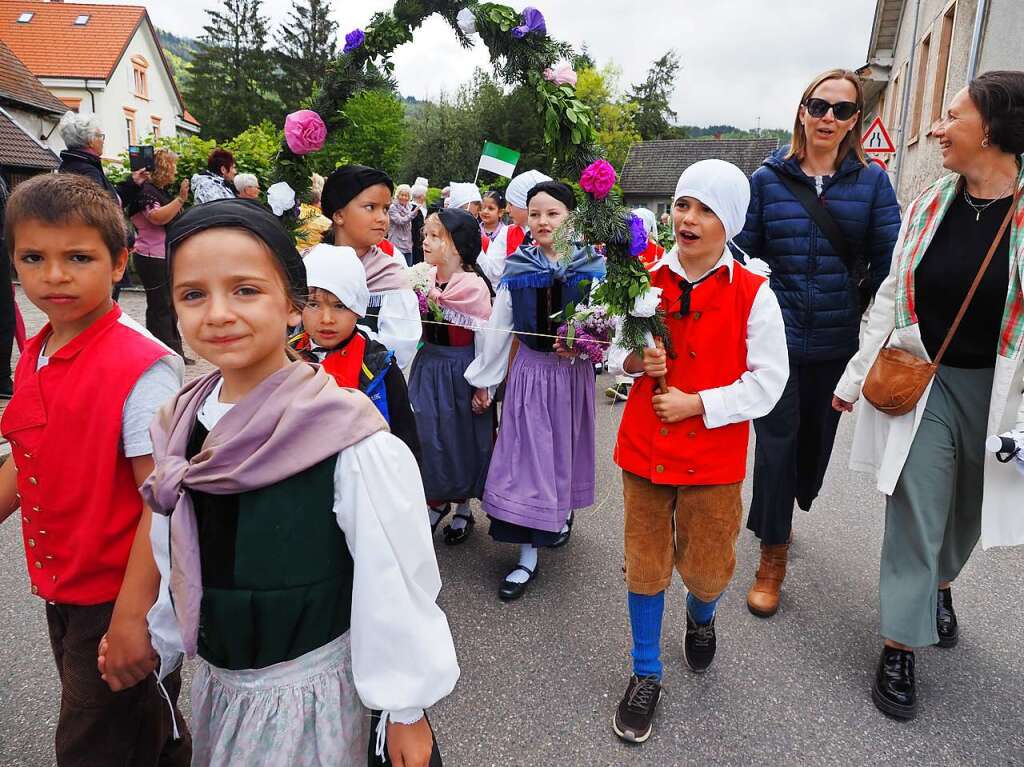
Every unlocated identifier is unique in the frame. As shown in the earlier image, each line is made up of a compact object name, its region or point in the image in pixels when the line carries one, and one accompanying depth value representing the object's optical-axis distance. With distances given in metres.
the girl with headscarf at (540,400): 3.58
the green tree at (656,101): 68.31
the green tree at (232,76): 47.78
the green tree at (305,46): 48.03
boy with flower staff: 2.53
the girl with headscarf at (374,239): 3.36
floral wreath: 2.55
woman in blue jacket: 3.34
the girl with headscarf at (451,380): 4.02
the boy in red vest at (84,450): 1.74
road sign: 11.57
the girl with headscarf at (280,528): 1.37
